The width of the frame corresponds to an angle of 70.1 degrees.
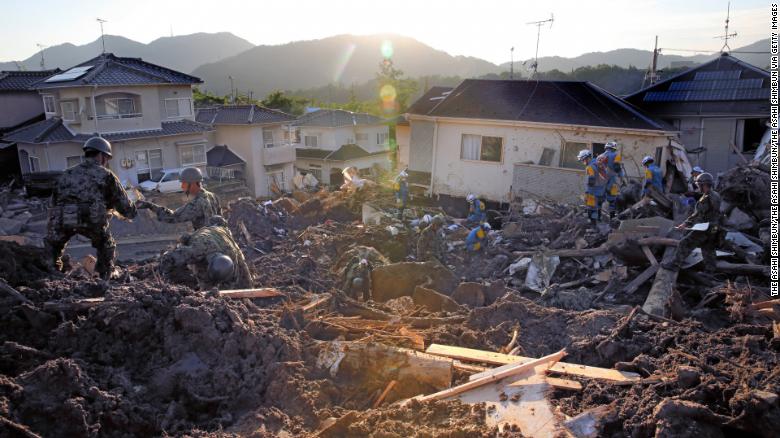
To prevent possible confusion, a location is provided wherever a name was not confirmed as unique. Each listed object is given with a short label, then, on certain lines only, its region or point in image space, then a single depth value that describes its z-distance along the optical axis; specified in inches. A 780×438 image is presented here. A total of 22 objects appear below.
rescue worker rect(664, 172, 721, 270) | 314.3
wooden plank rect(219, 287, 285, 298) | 227.9
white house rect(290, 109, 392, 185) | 1405.0
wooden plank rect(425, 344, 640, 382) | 183.0
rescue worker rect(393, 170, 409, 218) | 636.7
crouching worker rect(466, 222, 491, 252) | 452.4
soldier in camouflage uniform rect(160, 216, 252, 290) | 239.5
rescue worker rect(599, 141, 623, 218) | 450.3
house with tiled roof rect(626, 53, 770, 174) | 663.1
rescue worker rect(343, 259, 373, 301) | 335.9
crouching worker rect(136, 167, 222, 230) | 272.7
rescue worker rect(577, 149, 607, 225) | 443.8
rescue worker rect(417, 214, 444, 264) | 453.1
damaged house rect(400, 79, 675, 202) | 628.4
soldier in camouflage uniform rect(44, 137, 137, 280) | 253.4
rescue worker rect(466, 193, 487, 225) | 504.2
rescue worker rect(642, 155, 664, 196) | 424.2
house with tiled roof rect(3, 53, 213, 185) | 930.7
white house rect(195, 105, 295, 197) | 1214.3
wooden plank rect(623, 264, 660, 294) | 331.3
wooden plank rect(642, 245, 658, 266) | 338.1
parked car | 954.4
